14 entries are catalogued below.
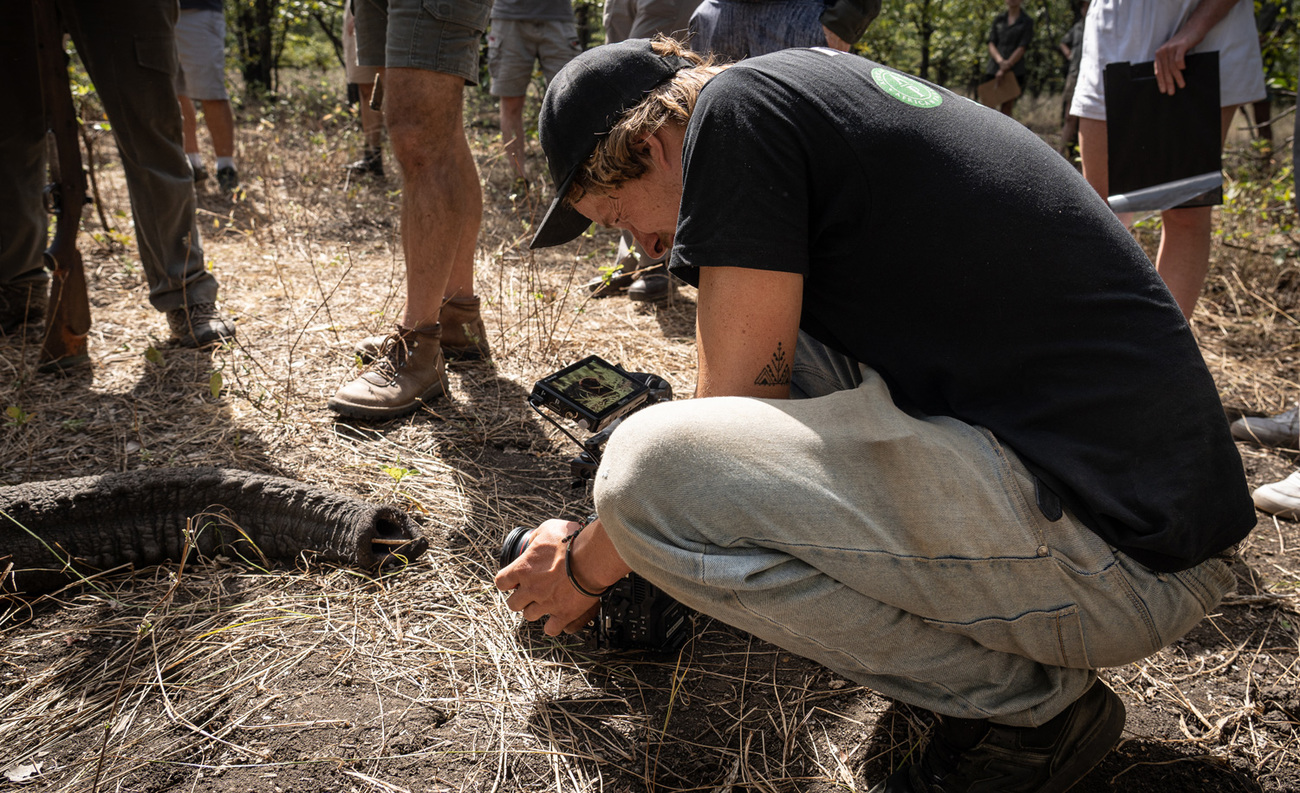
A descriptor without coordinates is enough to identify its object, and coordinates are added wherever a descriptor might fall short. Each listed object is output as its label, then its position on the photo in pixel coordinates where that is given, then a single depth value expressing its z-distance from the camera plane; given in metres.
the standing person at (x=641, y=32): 4.03
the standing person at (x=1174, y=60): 2.90
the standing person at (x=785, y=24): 3.19
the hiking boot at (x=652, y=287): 4.12
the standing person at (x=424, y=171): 2.58
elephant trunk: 1.95
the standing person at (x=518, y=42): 5.30
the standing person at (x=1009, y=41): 9.86
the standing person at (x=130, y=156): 2.90
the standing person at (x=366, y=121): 5.43
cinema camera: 1.76
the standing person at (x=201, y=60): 5.43
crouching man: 1.32
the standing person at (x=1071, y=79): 8.41
